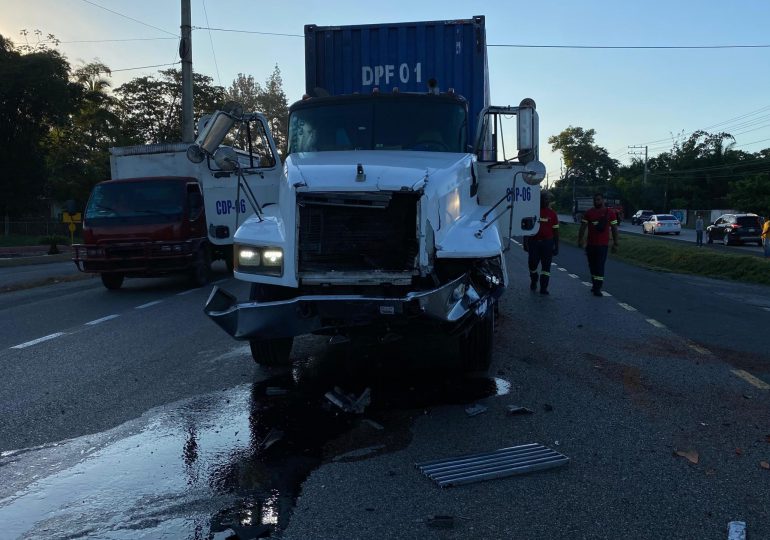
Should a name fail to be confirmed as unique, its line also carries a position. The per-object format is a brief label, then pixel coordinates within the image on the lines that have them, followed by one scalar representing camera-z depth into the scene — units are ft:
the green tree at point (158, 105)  175.83
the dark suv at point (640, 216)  247.91
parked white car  172.45
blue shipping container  34.83
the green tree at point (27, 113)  133.90
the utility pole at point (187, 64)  79.00
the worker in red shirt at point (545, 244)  44.14
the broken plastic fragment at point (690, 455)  15.37
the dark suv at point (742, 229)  124.57
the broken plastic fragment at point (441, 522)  12.16
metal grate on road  14.34
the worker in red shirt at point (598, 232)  43.16
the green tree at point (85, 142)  145.38
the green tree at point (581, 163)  442.42
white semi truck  18.47
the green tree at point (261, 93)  233.14
